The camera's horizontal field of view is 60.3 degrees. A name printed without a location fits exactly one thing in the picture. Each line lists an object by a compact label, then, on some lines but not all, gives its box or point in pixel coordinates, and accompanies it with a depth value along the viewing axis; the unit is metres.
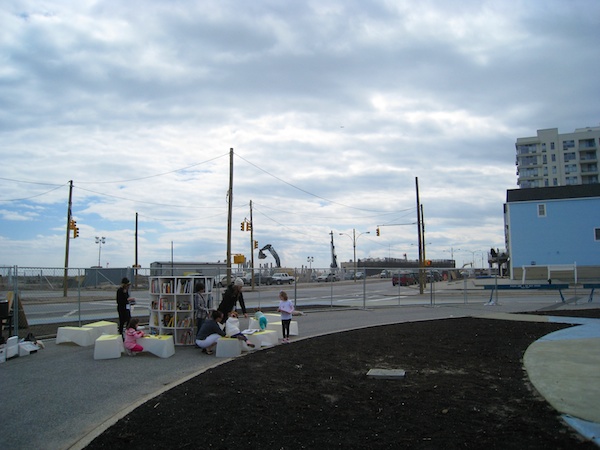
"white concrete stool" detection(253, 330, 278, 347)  12.77
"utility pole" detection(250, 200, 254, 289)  55.96
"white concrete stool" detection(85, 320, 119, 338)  13.18
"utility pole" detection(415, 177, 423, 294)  38.28
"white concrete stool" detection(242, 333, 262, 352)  12.62
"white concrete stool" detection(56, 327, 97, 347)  12.71
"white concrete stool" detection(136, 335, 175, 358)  11.27
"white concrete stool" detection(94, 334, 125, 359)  10.90
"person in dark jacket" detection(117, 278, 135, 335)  12.76
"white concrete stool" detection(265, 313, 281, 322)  16.48
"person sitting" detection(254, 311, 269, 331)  13.65
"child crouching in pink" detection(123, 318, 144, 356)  11.25
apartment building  99.50
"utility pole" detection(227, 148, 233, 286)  32.12
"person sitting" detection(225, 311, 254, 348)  11.88
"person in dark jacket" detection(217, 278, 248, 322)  13.67
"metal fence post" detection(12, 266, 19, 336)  12.51
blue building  52.06
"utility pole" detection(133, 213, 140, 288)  22.52
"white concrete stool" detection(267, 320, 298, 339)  13.99
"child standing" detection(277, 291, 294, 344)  13.59
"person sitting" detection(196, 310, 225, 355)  11.62
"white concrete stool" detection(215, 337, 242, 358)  11.34
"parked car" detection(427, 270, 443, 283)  56.50
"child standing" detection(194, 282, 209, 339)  12.93
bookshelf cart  12.94
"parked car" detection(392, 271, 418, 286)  51.06
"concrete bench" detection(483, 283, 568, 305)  25.39
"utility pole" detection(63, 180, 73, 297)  37.06
